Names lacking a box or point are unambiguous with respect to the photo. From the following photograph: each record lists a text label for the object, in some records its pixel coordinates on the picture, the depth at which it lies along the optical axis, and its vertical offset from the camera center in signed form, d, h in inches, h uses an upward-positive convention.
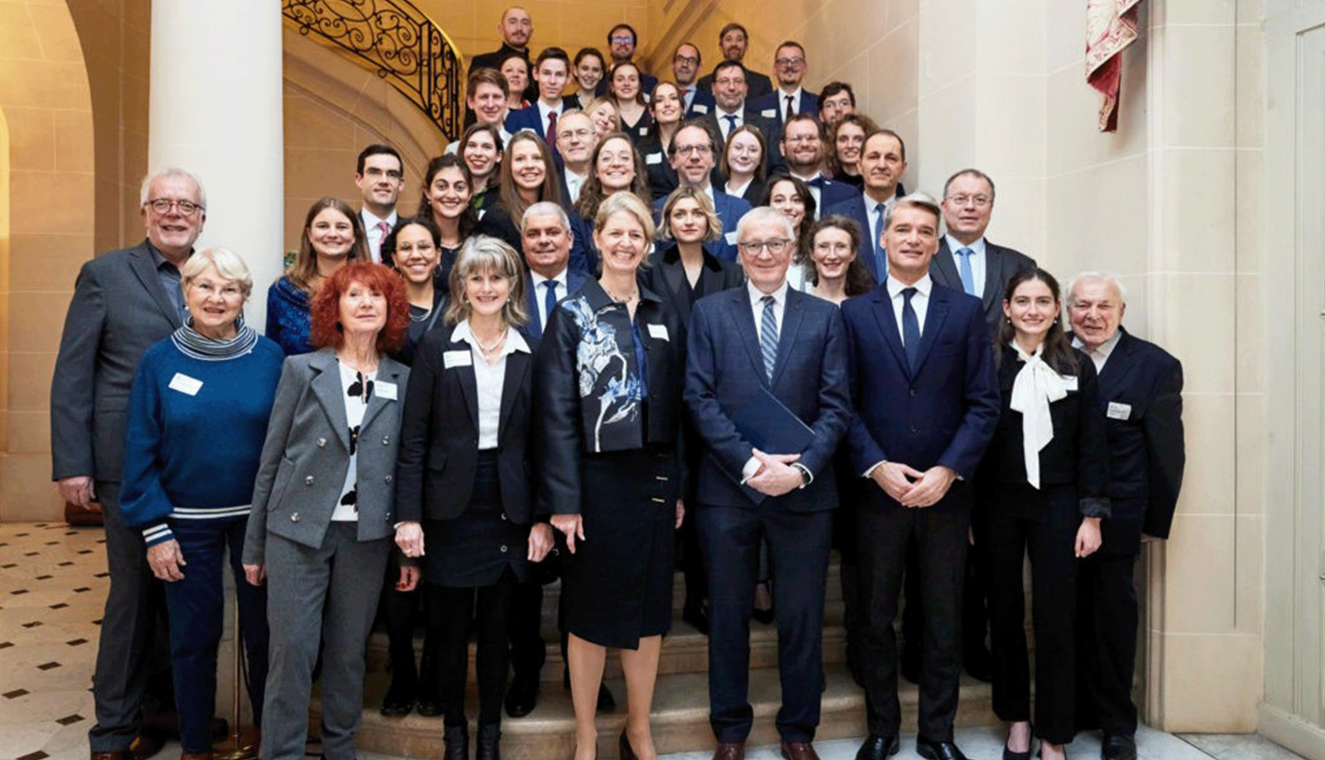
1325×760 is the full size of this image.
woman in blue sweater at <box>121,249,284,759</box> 122.0 -9.5
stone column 151.8 +40.9
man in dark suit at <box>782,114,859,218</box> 192.9 +45.6
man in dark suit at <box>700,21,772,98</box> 265.6 +92.1
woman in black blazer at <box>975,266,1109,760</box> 134.6 -15.8
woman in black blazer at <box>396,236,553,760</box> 122.6 -11.1
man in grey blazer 131.3 -3.8
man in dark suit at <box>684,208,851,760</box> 128.6 -14.3
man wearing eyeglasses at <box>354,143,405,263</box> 161.9 +32.1
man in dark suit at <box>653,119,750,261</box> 176.7 +40.0
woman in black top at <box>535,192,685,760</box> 123.3 -10.4
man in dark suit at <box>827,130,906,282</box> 181.6 +36.8
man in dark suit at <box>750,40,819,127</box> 242.7 +72.3
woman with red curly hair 119.4 -15.2
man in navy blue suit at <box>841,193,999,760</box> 131.4 -7.2
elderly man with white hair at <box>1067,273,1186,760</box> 141.6 -14.7
